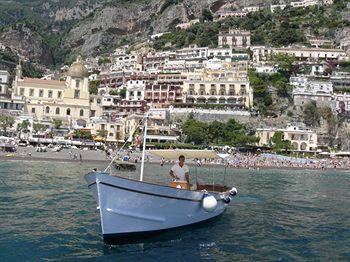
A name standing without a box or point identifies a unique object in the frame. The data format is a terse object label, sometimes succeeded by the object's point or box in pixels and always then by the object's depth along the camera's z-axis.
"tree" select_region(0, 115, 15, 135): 73.81
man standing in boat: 16.28
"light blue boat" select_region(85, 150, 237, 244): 13.99
